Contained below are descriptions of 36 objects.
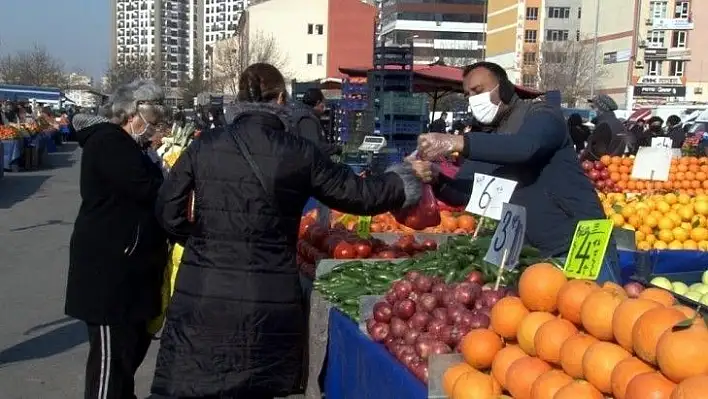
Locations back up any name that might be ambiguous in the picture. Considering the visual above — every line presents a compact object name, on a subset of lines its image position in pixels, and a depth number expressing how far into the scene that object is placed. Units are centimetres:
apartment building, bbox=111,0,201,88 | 17000
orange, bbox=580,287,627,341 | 236
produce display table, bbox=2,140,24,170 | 1996
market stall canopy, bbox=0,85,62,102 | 4375
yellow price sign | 285
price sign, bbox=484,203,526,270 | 330
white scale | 540
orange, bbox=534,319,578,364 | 244
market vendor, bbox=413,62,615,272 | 362
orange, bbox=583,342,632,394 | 221
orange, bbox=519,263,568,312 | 270
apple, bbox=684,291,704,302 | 431
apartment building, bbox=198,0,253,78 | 16488
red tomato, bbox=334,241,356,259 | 494
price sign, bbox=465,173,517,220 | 374
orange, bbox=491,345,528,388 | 257
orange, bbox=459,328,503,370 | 271
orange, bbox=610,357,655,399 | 211
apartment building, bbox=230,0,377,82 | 8438
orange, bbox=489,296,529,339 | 272
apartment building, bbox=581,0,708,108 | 7338
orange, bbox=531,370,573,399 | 229
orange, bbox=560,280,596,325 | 254
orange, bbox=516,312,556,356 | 256
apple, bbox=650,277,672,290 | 453
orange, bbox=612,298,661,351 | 225
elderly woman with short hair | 379
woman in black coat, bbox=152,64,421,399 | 309
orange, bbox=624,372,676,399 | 199
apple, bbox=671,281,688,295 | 445
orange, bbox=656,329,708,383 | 197
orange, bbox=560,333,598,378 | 233
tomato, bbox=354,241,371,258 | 499
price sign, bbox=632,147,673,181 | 689
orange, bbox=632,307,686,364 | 213
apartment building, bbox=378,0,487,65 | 10775
